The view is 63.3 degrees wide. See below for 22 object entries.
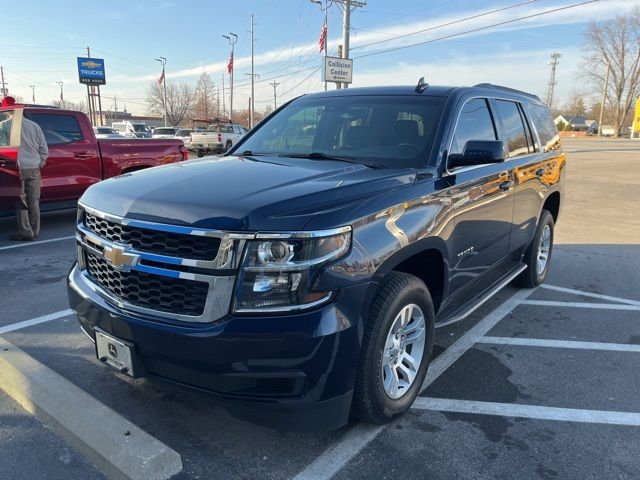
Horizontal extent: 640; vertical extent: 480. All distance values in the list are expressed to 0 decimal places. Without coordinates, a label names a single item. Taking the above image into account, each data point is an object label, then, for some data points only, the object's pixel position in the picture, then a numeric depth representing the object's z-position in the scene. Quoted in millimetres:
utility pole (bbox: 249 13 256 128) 51688
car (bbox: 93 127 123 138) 29241
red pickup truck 7566
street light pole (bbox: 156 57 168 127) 56338
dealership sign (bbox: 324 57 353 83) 21656
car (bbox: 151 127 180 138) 38281
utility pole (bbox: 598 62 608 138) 83525
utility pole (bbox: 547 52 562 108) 95625
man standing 7258
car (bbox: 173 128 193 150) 34081
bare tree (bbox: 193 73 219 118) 79750
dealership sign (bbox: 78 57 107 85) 47500
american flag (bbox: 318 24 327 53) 25891
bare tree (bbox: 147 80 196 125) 90050
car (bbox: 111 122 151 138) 38531
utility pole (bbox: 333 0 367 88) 23641
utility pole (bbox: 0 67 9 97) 86438
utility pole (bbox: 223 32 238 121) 45906
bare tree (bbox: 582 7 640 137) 80038
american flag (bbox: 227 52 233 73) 45844
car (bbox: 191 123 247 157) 28188
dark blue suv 2301
